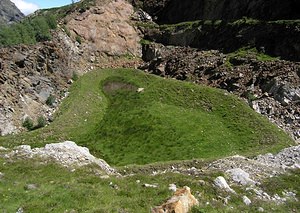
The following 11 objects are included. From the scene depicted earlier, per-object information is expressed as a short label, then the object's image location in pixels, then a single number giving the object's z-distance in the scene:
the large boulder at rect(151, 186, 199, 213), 13.17
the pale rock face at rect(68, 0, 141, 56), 59.61
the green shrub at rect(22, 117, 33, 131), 36.99
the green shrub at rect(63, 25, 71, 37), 57.04
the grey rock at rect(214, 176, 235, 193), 16.26
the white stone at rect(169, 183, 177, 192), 15.41
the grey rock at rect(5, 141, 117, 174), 19.13
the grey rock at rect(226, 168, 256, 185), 17.42
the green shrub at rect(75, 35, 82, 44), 57.35
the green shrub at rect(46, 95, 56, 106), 42.68
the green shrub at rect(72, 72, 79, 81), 49.96
